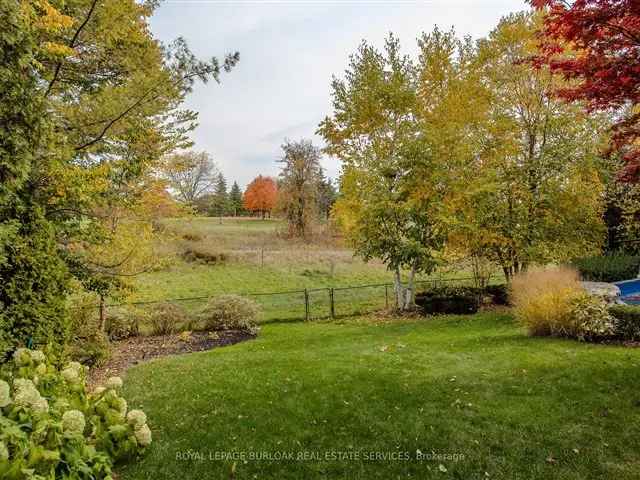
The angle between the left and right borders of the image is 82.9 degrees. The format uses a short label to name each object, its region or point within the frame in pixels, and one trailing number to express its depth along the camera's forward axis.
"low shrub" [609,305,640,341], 6.41
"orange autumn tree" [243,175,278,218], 47.09
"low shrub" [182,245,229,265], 20.44
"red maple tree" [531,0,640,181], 3.72
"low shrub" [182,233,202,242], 22.16
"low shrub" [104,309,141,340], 9.85
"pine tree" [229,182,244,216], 55.12
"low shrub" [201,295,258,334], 10.75
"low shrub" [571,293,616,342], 6.47
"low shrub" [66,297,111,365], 7.07
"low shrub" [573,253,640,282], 14.13
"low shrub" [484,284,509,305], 12.30
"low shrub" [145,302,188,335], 10.42
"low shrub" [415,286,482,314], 11.23
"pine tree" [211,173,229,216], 47.94
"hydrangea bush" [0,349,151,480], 2.09
